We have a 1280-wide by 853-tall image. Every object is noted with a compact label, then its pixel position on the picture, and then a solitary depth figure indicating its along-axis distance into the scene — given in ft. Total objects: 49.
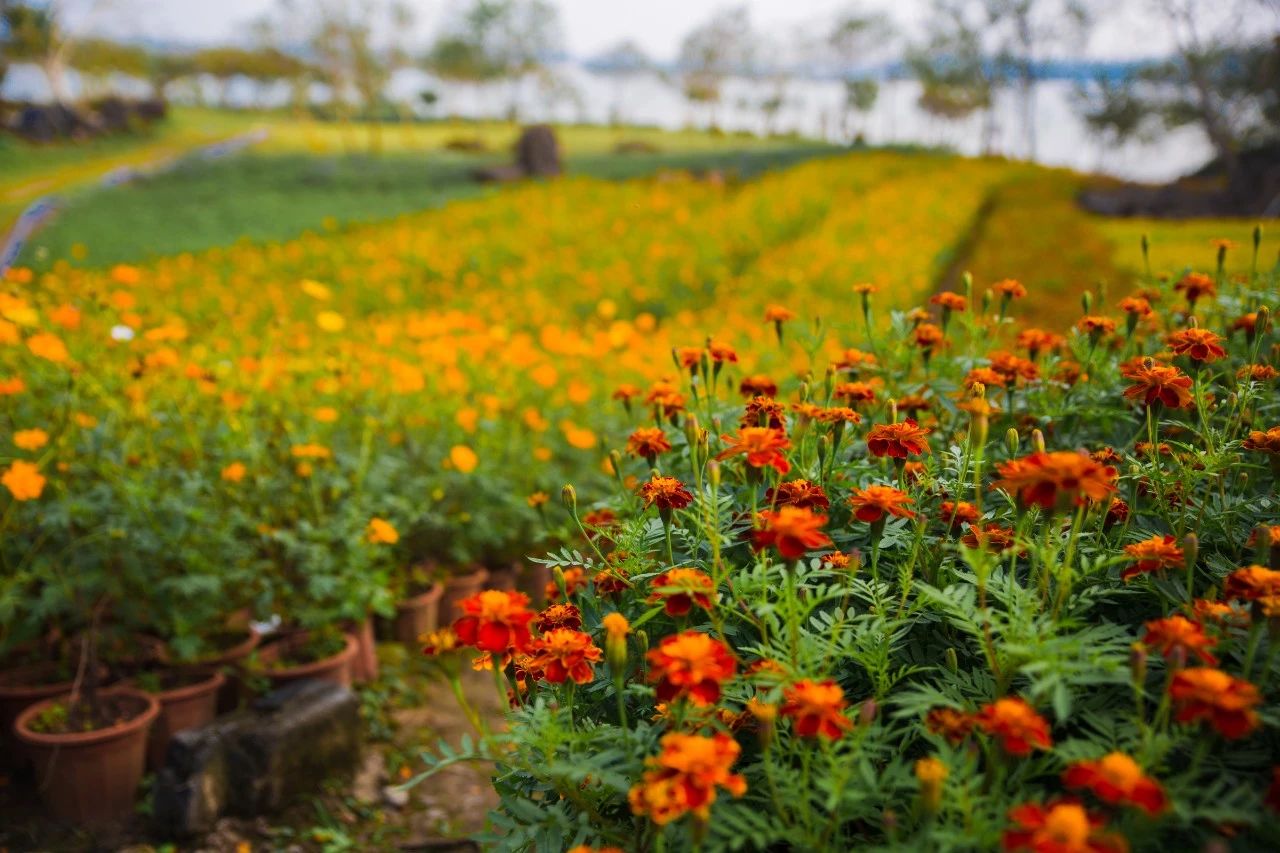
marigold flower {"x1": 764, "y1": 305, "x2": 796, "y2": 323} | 5.37
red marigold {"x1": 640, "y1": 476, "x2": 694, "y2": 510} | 3.62
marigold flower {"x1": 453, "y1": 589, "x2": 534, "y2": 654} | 3.15
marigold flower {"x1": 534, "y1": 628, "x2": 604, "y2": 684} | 3.18
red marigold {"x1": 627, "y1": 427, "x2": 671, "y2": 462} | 4.19
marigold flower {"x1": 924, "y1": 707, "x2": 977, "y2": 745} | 2.86
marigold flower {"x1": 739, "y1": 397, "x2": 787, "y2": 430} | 4.24
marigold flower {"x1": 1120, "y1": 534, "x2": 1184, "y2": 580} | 3.23
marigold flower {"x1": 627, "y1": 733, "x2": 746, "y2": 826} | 2.47
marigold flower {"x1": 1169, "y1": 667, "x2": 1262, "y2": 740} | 2.38
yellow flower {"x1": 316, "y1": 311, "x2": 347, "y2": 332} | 9.85
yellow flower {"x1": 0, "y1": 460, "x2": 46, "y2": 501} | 7.04
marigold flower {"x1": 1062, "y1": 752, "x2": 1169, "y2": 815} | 2.24
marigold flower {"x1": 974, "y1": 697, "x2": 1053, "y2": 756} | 2.50
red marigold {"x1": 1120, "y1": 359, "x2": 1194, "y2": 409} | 3.77
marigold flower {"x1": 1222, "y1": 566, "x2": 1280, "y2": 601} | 2.77
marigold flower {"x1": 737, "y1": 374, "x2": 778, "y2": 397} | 4.86
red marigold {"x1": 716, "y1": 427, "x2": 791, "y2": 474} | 3.31
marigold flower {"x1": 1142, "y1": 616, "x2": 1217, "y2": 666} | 2.64
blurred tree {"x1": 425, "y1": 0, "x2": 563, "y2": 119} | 114.83
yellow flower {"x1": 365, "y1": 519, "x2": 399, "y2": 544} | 7.55
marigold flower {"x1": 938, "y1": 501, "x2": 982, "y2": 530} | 3.80
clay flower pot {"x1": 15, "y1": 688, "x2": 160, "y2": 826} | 7.73
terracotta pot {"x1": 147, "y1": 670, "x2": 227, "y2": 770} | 8.58
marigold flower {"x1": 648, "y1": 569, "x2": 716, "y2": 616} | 3.01
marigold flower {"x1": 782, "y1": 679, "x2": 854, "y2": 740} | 2.61
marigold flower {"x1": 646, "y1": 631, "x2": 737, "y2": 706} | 2.69
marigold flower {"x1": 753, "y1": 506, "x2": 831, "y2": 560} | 2.86
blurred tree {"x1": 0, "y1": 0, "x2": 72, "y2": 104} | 68.54
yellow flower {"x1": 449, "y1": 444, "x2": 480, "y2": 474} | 9.71
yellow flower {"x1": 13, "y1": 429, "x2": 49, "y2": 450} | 7.48
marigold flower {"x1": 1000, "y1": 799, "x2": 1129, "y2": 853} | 2.11
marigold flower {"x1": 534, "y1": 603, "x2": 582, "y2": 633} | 3.65
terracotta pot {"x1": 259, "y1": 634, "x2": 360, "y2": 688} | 9.12
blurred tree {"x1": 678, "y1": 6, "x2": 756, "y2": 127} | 140.77
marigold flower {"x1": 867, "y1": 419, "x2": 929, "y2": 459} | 3.70
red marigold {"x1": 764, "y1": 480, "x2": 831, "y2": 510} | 3.75
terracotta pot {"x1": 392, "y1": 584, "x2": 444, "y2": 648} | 10.88
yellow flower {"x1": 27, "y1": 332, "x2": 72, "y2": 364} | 7.36
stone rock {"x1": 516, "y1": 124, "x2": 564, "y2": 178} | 54.39
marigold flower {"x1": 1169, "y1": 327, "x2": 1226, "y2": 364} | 4.22
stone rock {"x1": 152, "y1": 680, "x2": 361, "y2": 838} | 7.79
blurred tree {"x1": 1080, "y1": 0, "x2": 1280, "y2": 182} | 39.45
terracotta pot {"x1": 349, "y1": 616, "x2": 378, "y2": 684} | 10.19
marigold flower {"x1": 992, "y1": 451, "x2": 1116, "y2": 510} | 2.78
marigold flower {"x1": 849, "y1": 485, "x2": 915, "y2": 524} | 3.32
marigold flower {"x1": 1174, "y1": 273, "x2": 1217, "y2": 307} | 5.46
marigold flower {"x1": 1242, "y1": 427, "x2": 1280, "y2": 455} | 3.67
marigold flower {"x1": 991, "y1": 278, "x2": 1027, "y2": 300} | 5.66
